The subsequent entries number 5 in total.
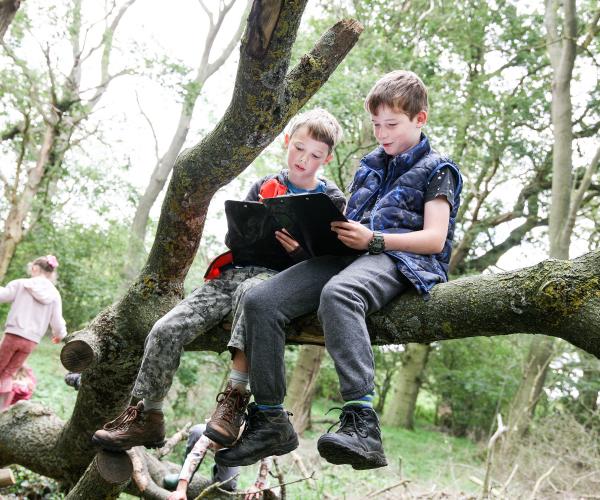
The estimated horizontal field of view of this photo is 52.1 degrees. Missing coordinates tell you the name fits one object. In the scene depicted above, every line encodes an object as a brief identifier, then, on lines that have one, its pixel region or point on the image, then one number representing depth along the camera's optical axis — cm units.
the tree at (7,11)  620
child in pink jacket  611
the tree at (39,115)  1086
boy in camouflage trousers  272
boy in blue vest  230
